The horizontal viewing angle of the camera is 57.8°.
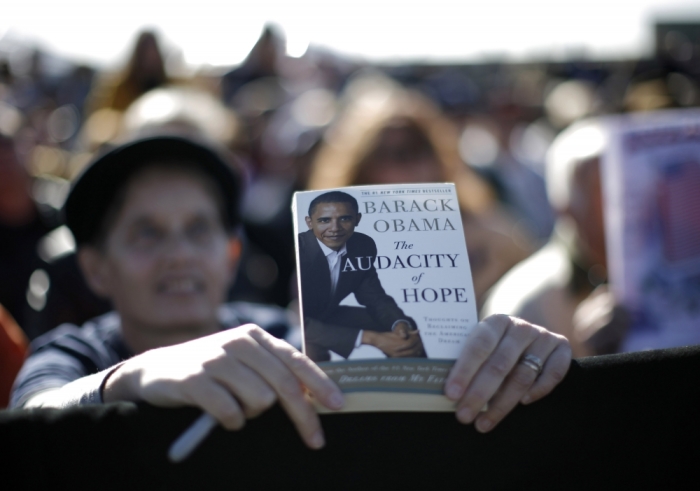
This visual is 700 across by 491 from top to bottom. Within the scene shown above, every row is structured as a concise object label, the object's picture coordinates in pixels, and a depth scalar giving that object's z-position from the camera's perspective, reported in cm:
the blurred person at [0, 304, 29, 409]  176
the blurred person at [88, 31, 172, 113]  441
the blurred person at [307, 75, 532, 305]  294
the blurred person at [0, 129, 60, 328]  292
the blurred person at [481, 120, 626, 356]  213
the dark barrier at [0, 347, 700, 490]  83
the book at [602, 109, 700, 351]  162
